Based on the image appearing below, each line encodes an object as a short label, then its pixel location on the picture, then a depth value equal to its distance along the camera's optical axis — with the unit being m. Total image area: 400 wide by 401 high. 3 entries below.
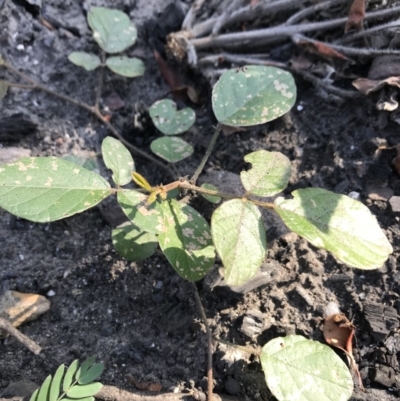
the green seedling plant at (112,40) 0.44
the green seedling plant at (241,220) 0.24
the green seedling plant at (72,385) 0.26
